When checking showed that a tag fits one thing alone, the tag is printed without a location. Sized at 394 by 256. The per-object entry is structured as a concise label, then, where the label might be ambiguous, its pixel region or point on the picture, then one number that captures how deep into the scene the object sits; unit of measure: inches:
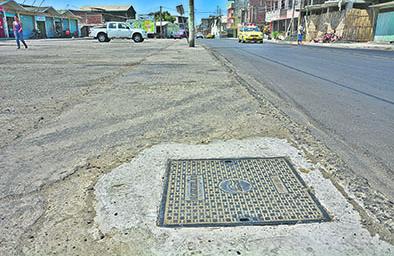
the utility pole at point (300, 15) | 1957.3
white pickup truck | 1440.7
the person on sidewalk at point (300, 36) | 1546.0
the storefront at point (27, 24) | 1760.6
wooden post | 973.2
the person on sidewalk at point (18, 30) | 822.5
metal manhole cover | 94.9
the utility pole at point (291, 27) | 2085.4
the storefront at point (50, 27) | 2078.0
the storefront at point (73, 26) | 2480.3
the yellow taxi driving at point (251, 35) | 1517.0
